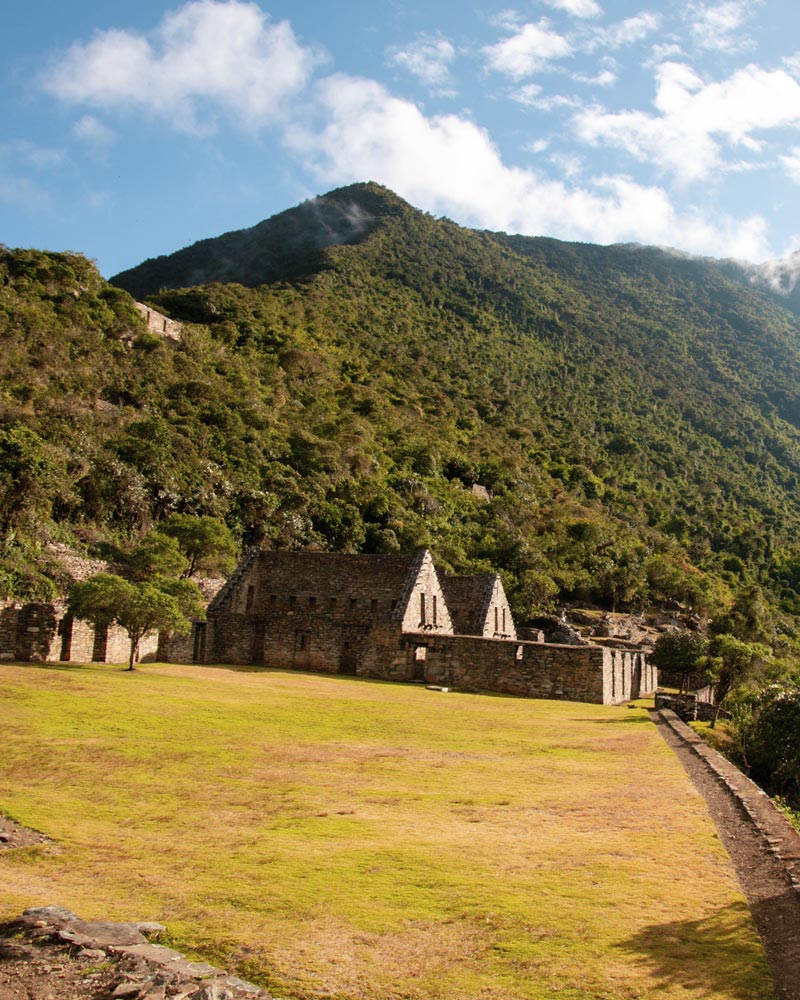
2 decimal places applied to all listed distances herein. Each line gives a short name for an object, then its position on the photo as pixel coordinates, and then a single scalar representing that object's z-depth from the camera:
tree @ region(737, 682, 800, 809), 21.12
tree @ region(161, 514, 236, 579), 39.12
